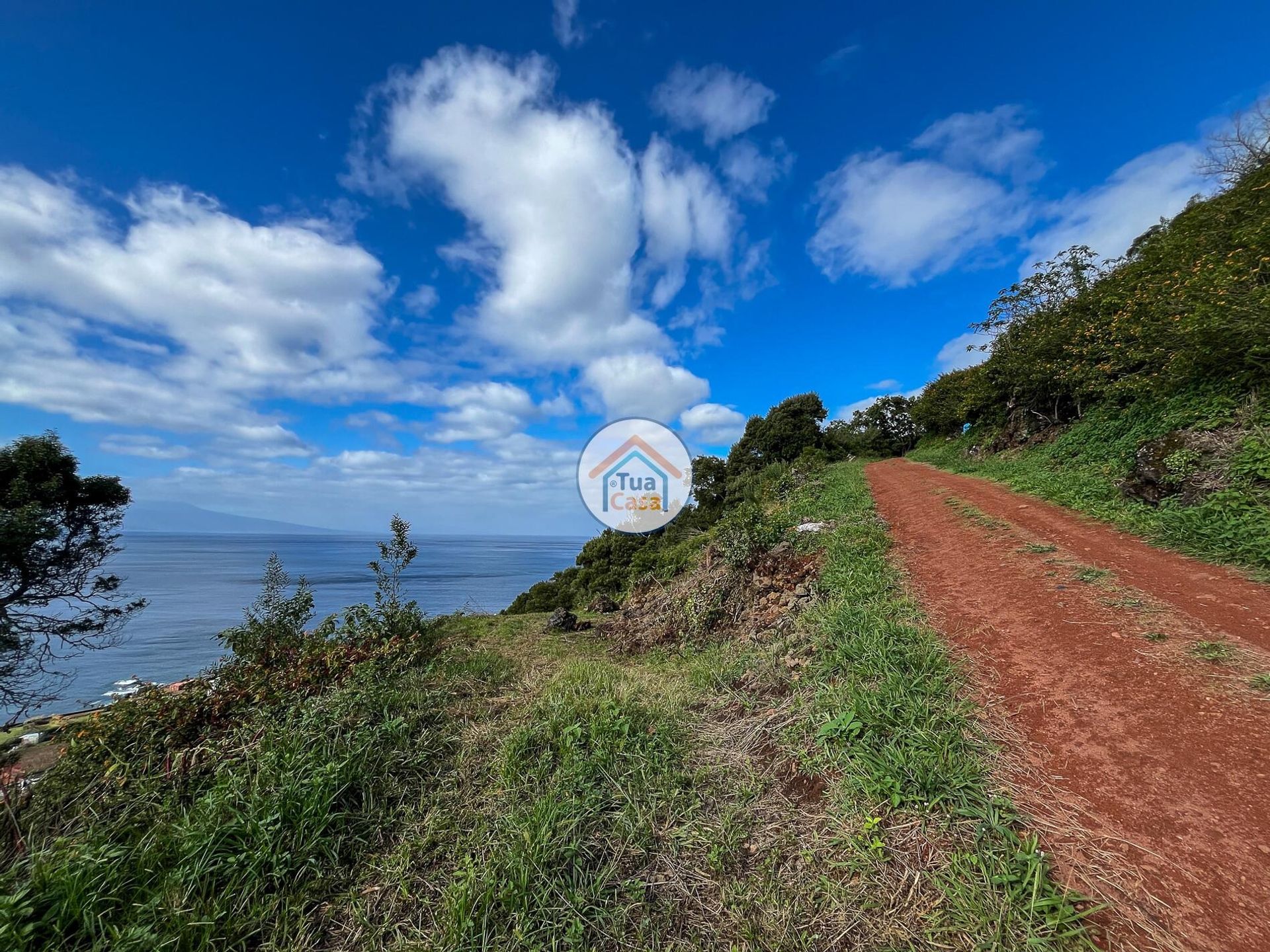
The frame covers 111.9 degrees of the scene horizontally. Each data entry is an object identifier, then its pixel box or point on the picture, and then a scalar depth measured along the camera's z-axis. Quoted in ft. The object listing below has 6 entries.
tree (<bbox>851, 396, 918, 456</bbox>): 102.99
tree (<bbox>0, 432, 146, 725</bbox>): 31.35
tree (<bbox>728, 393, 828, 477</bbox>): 91.15
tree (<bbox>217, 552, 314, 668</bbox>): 14.48
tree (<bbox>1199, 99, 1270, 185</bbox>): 33.96
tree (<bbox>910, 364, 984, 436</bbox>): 61.00
